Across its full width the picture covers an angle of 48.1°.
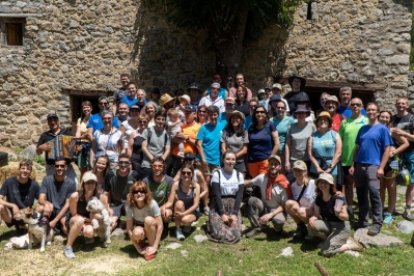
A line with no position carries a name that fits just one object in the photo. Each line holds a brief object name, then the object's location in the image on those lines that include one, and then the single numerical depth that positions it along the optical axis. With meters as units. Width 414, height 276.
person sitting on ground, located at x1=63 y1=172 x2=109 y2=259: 6.05
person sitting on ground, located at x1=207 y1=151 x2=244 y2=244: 6.26
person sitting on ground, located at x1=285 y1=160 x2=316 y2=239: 5.99
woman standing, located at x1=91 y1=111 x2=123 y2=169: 7.00
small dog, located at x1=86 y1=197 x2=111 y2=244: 6.08
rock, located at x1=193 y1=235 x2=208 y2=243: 6.33
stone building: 10.52
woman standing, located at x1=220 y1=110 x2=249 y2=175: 6.74
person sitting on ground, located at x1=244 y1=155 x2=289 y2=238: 6.27
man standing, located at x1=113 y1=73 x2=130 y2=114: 8.86
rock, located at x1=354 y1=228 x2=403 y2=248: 5.90
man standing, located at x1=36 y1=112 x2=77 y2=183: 7.04
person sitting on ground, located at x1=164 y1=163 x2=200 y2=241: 6.36
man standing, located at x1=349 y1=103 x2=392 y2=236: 6.05
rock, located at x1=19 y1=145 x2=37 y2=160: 10.91
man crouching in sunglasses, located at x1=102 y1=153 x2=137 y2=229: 6.46
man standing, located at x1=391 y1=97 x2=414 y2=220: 6.48
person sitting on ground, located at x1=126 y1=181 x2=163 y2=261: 5.90
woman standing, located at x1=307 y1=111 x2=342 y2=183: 6.25
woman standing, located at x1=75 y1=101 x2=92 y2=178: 7.40
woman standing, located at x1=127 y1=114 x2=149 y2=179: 6.84
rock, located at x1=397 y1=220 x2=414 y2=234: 6.35
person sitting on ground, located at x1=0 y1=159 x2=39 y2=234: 6.35
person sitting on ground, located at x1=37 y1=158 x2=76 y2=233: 6.27
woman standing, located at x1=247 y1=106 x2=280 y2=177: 6.69
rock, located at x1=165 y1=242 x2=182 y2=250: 6.15
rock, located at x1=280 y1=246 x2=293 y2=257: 5.87
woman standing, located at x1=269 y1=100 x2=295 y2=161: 6.90
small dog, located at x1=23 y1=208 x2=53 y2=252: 6.08
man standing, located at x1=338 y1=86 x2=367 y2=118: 7.07
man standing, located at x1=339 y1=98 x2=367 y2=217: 6.40
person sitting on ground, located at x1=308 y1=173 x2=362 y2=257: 5.68
